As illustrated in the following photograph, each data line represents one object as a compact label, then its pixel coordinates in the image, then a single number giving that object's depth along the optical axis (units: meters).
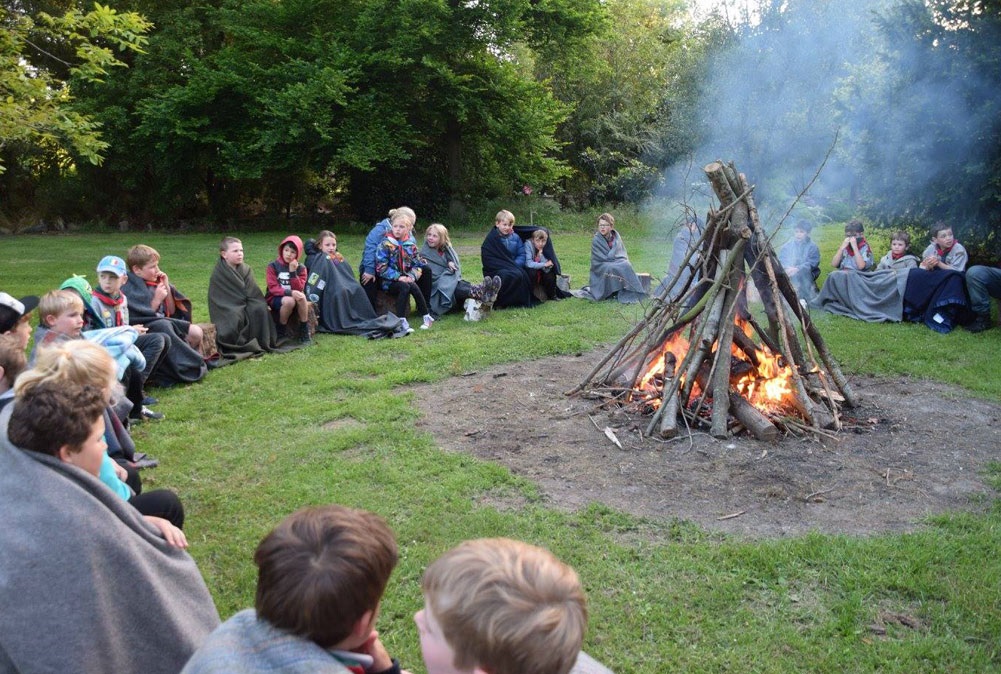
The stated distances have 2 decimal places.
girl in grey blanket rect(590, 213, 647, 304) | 10.69
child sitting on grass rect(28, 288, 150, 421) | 5.08
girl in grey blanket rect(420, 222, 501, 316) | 9.73
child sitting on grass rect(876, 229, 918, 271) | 9.82
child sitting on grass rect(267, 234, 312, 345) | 8.41
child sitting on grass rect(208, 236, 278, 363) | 7.84
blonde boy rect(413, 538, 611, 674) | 1.50
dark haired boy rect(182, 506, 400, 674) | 1.68
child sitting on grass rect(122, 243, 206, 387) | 6.91
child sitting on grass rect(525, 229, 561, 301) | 10.60
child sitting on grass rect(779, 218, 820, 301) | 10.44
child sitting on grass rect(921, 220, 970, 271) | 9.31
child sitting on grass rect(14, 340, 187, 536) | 2.55
